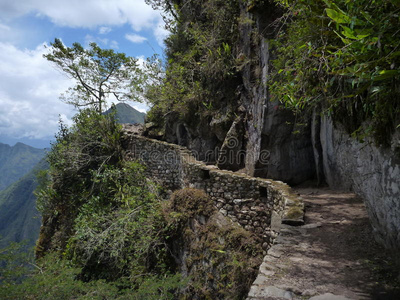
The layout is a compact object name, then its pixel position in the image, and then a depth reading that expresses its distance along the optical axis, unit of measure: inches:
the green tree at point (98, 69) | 502.0
